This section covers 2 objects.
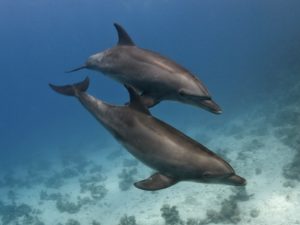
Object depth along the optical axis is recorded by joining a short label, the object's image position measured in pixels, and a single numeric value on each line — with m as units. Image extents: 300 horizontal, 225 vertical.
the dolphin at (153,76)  5.11
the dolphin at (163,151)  4.91
